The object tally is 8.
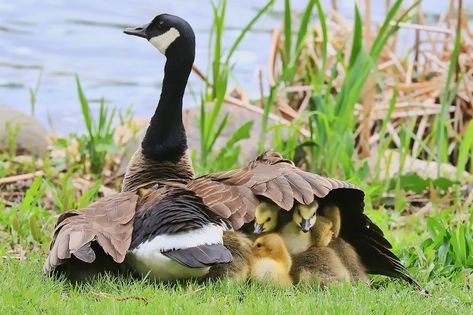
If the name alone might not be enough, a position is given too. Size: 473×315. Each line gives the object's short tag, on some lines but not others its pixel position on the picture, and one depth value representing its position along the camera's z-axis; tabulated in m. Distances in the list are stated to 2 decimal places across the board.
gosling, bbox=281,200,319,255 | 10.68
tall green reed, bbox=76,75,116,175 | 16.73
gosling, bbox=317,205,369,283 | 11.05
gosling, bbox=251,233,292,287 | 10.37
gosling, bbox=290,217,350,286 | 10.61
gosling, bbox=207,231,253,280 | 10.28
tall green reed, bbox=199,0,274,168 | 15.89
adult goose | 10.02
